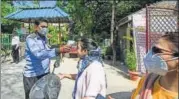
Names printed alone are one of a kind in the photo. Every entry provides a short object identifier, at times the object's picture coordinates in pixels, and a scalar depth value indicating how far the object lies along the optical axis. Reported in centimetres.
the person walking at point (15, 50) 781
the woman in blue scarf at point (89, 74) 146
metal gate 253
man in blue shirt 231
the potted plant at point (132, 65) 497
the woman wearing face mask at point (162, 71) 85
